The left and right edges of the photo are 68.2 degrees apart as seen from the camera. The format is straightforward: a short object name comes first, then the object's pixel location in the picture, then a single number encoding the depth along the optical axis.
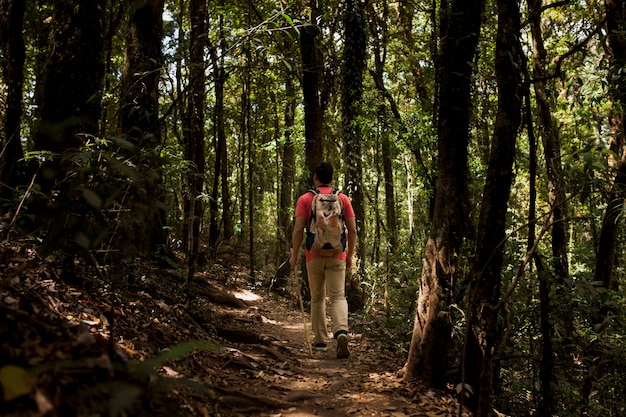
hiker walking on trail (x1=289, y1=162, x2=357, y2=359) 5.95
